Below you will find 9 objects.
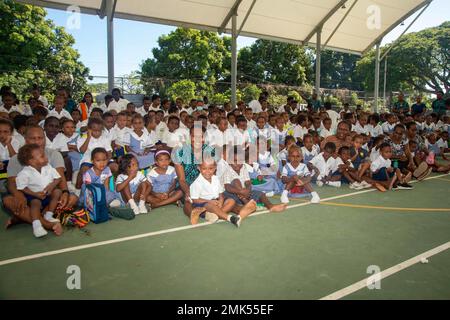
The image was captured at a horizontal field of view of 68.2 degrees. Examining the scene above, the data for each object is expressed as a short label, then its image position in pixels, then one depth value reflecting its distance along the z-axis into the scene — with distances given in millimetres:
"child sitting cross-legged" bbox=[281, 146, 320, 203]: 5340
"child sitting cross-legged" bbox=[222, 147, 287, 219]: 4621
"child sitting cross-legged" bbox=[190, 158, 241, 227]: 4150
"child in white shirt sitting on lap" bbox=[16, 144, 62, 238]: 3738
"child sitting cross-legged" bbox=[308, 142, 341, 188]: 6090
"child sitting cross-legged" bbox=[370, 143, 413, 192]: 5910
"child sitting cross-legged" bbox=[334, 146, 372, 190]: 5965
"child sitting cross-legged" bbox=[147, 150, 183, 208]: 4711
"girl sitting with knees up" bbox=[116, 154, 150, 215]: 4520
